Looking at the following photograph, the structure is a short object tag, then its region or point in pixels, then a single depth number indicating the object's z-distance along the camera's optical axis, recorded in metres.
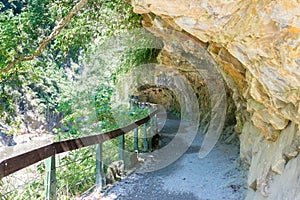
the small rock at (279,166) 2.73
